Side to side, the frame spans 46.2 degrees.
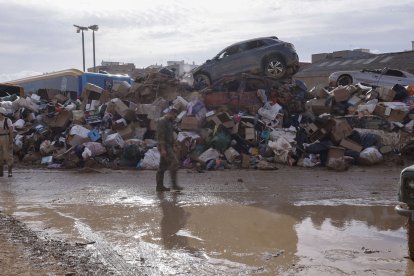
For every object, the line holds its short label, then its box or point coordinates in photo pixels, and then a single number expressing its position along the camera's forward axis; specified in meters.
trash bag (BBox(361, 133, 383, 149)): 13.49
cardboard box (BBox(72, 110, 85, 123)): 15.11
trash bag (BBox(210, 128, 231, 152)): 13.27
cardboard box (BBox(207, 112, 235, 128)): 13.70
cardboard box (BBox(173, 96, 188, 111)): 15.05
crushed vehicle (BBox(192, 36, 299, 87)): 17.38
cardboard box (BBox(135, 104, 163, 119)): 14.88
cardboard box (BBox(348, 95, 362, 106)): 15.74
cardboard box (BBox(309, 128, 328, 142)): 13.56
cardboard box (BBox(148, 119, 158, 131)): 14.57
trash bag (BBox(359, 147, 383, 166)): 12.73
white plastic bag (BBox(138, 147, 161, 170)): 12.80
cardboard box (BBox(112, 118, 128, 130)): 14.36
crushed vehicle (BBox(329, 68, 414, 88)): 22.23
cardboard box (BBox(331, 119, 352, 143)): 13.31
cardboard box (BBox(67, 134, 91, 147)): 13.89
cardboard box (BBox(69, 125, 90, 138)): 13.99
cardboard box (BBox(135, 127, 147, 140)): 14.52
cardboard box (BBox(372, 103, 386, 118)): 14.74
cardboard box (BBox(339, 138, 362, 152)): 13.14
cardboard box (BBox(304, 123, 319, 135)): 13.74
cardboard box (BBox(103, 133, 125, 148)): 13.66
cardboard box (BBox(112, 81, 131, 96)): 16.98
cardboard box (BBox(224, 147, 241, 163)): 13.09
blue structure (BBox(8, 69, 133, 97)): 21.67
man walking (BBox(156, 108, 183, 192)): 9.35
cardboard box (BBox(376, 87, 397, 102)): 15.93
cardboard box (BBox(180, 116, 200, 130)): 13.95
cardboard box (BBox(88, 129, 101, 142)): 14.05
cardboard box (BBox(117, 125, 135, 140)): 14.26
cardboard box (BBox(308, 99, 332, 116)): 15.22
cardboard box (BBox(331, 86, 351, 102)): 15.71
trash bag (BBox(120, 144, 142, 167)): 13.13
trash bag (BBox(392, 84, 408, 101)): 16.41
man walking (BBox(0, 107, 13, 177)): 11.80
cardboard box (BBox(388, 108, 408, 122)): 14.61
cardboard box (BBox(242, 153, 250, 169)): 12.81
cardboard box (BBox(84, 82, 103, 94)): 16.97
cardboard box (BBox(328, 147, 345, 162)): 12.49
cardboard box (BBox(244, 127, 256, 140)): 13.77
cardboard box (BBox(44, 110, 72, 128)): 14.99
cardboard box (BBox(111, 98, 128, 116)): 14.91
